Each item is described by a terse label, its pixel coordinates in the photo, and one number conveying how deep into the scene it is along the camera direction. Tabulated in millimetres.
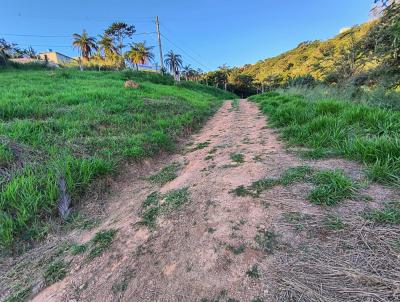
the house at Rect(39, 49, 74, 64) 38628
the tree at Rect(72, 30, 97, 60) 33031
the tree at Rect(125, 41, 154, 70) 33281
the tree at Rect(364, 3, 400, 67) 5461
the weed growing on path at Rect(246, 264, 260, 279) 1352
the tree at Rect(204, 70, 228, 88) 52469
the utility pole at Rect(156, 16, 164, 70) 22730
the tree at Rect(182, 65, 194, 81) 52688
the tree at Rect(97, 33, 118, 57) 32875
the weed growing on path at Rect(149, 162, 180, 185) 3160
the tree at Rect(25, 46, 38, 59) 37906
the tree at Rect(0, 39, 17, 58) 27875
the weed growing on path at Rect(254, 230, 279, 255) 1521
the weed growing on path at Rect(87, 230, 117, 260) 1849
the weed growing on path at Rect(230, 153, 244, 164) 3110
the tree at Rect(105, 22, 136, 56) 34156
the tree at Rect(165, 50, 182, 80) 40062
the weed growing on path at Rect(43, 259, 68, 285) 1691
